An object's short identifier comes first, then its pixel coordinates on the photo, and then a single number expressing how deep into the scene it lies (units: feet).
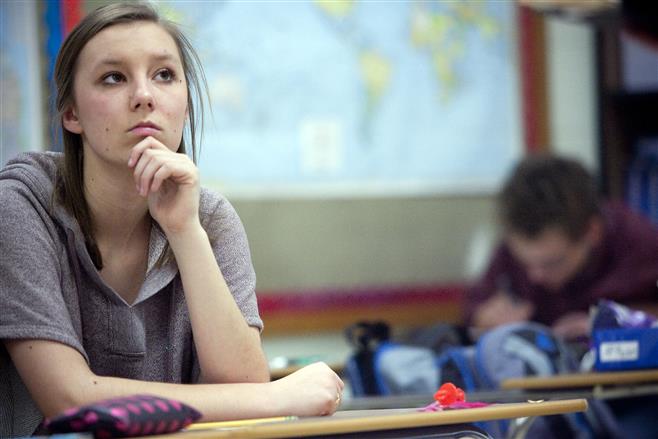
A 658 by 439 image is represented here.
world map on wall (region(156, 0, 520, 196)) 26.40
